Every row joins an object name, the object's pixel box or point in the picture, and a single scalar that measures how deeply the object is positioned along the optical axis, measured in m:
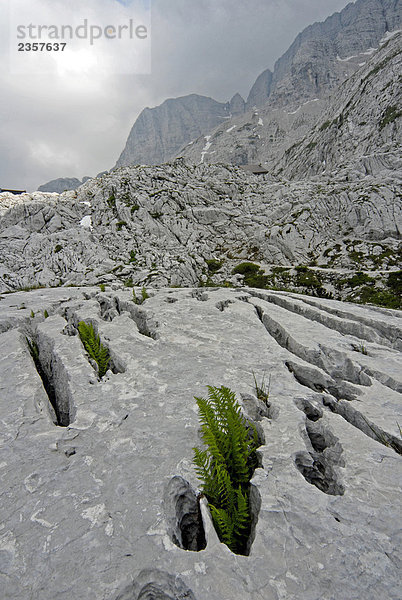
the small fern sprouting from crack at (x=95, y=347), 6.85
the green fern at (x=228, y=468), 3.04
